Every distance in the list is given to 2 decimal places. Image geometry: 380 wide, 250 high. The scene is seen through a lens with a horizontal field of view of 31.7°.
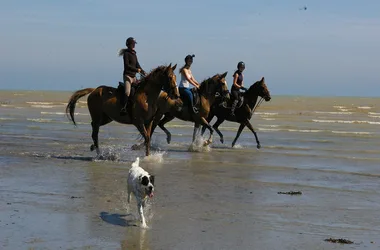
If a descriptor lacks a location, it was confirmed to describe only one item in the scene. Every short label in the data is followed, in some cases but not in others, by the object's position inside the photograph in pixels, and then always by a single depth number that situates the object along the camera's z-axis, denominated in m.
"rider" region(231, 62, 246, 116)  19.28
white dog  8.12
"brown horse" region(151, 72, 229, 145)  18.33
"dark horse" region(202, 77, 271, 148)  19.88
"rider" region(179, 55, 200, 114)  17.75
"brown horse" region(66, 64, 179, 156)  14.86
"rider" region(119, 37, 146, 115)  14.82
